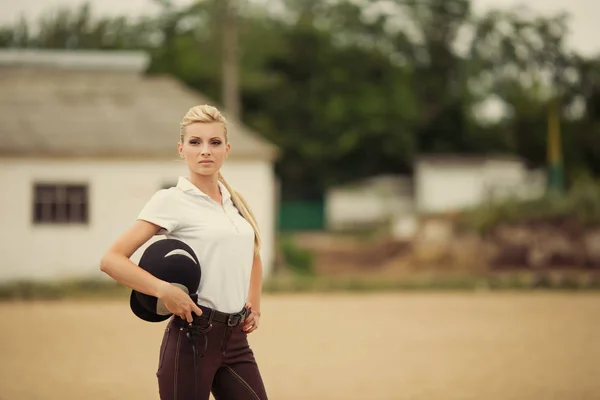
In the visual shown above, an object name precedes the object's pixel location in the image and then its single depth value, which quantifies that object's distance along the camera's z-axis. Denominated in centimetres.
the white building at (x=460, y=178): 3956
